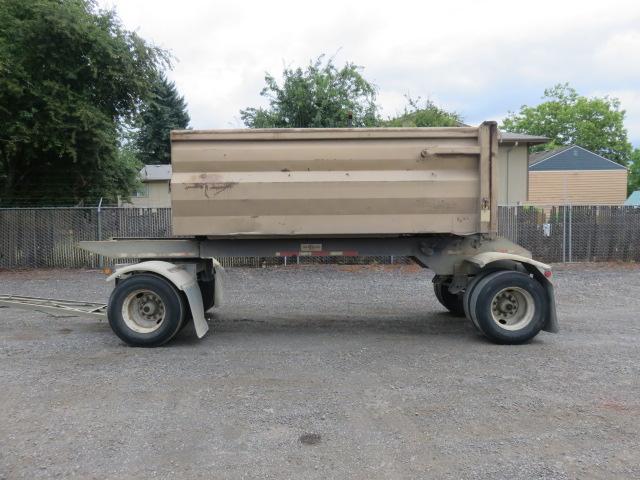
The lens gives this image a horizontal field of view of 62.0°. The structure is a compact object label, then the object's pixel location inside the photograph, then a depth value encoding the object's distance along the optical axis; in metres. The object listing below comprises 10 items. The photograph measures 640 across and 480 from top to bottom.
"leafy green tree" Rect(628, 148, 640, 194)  72.06
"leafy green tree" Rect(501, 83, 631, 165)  62.59
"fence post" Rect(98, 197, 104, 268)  14.27
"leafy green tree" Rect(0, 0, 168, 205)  13.77
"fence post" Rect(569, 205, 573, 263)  14.77
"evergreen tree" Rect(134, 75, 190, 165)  48.78
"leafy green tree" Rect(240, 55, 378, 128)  19.91
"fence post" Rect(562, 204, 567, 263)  14.82
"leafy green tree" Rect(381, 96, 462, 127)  26.70
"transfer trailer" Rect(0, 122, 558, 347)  6.76
